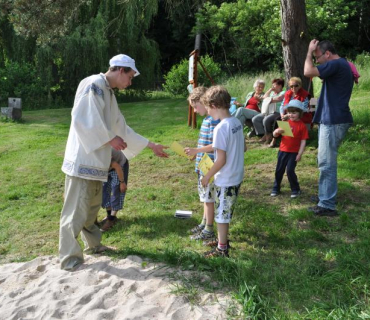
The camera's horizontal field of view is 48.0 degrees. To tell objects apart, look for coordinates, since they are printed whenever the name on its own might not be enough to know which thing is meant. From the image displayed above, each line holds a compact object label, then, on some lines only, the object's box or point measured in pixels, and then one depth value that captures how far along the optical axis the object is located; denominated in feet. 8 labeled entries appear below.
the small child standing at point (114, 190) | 17.56
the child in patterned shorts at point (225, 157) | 13.08
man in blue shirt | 16.20
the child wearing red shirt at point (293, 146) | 18.95
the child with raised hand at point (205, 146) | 15.46
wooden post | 33.86
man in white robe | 13.29
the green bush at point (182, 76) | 65.26
